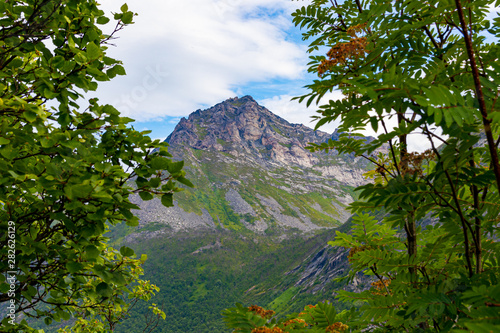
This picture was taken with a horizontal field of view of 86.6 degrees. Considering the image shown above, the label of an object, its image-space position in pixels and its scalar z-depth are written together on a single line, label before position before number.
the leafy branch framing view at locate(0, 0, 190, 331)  3.24
